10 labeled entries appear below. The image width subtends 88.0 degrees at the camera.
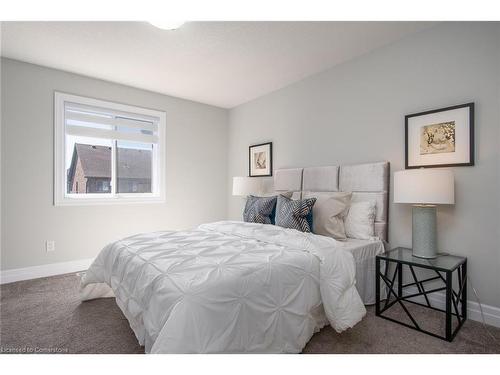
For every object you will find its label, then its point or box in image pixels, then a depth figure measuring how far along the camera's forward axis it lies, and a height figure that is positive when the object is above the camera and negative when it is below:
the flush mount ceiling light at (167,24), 2.05 +1.30
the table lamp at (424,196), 1.96 -0.08
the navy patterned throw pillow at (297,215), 2.48 -0.28
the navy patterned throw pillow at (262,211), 2.89 -0.29
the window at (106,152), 3.35 +0.48
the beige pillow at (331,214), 2.54 -0.28
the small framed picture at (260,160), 4.02 +0.42
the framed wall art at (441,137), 2.12 +0.43
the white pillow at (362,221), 2.55 -0.35
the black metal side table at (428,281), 1.77 -0.80
